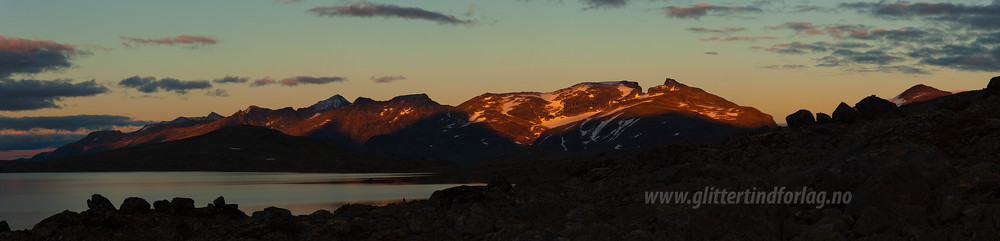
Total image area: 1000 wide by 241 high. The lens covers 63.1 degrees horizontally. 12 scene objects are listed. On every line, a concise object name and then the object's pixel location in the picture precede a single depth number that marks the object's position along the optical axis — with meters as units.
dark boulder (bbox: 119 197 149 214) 52.28
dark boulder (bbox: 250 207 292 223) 40.91
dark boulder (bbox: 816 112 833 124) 40.69
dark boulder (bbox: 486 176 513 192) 43.17
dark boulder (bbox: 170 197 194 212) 54.30
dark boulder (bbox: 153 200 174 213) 54.71
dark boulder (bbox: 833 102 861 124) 39.53
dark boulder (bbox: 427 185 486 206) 39.28
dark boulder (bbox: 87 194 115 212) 54.34
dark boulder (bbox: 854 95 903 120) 39.94
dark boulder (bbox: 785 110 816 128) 42.00
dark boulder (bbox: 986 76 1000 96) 37.12
